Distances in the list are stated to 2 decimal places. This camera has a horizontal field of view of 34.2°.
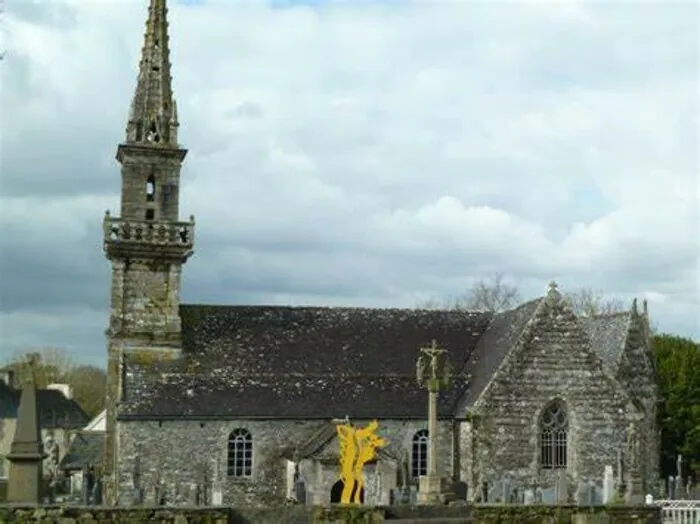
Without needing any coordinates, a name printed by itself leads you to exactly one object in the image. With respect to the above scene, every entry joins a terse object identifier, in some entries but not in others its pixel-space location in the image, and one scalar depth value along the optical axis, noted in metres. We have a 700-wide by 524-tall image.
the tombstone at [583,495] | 29.72
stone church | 40.34
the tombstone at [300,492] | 37.37
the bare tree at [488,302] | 77.49
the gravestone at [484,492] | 36.35
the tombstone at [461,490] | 33.64
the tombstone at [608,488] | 32.45
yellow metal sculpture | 31.36
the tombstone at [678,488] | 41.11
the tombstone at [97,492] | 35.68
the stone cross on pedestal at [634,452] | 40.82
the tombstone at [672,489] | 41.60
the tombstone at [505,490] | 34.16
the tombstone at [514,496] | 34.53
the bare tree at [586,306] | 77.48
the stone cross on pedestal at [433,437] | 28.86
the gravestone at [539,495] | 33.61
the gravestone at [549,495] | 35.16
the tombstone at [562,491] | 33.03
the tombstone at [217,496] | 37.19
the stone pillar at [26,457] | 24.36
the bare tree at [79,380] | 110.12
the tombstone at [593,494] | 31.38
